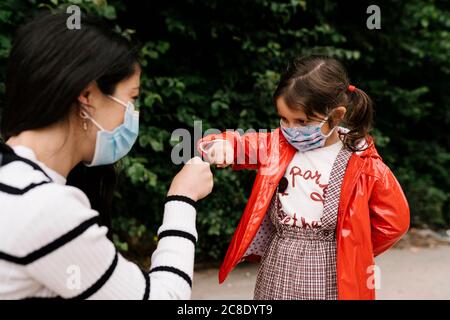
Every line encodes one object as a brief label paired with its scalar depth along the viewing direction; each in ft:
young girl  7.46
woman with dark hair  3.99
